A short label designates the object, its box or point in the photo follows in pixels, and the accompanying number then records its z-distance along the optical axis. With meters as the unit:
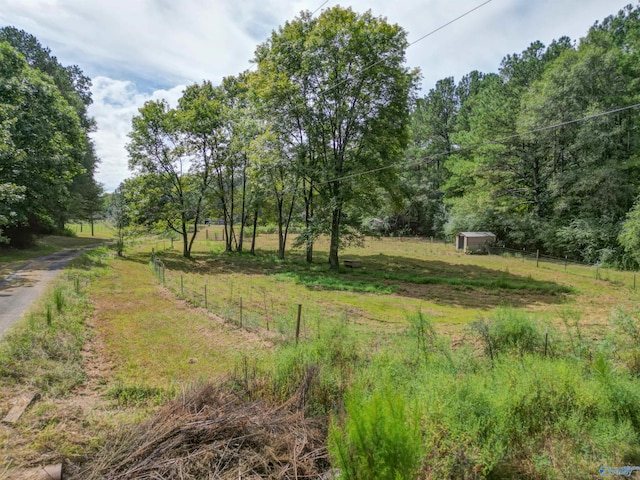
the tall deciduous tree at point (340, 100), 19.11
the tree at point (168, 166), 25.97
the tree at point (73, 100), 27.38
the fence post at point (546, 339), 5.91
